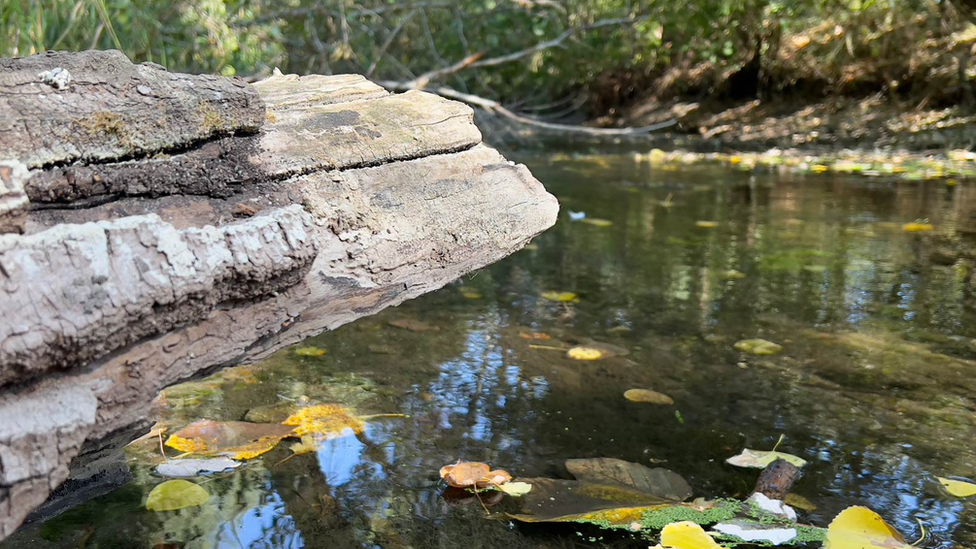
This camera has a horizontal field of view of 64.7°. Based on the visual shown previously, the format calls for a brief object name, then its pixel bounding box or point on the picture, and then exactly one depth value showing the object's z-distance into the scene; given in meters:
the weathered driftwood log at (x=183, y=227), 0.29
